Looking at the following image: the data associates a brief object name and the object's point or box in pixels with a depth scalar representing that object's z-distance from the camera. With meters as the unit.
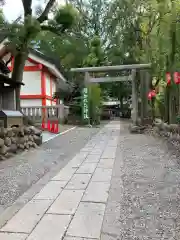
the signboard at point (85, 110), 12.61
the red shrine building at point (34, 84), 14.32
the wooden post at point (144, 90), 10.51
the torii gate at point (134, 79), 10.51
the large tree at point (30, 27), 5.49
